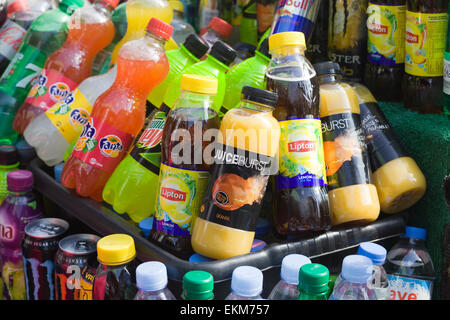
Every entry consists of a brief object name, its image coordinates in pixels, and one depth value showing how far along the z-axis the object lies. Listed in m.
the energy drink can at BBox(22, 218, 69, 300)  1.43
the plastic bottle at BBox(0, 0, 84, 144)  1.99
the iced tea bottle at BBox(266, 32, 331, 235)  1.24
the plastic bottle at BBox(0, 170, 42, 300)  1.61
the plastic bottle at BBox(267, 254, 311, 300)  1.09
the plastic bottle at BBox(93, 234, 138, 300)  1.17
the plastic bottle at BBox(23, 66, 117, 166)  1.66
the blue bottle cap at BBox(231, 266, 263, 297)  1.03
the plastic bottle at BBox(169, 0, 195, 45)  1.95
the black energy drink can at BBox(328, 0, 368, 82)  1.63
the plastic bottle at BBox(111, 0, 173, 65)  1.77
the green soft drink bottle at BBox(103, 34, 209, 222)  1.39
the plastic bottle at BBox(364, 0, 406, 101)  1.55
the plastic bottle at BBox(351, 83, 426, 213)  1.38
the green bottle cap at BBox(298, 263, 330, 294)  1.02
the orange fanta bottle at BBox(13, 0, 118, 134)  1.79
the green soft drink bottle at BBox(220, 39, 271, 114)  1.47
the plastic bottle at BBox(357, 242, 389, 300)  1.18
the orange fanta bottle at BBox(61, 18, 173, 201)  1.45
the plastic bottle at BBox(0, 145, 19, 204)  1.75
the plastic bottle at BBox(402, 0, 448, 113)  1.44
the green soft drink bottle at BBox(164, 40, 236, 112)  1.38
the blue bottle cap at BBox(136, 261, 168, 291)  1.05
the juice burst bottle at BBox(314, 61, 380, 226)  1.31
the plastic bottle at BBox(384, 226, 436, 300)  1.26
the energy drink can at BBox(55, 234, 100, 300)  1.34
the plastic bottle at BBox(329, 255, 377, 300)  1.07
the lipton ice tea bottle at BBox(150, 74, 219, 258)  1.21
